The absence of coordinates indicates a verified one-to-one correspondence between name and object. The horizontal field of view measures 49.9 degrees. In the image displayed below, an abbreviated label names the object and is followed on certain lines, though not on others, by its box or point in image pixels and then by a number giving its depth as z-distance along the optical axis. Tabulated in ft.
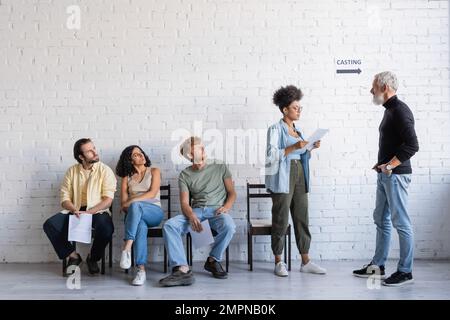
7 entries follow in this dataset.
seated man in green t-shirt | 12.46
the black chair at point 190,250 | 13.11
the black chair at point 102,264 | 13.24
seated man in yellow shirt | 13.20
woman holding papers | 12.77
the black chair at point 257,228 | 13.19
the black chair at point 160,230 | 13.14
